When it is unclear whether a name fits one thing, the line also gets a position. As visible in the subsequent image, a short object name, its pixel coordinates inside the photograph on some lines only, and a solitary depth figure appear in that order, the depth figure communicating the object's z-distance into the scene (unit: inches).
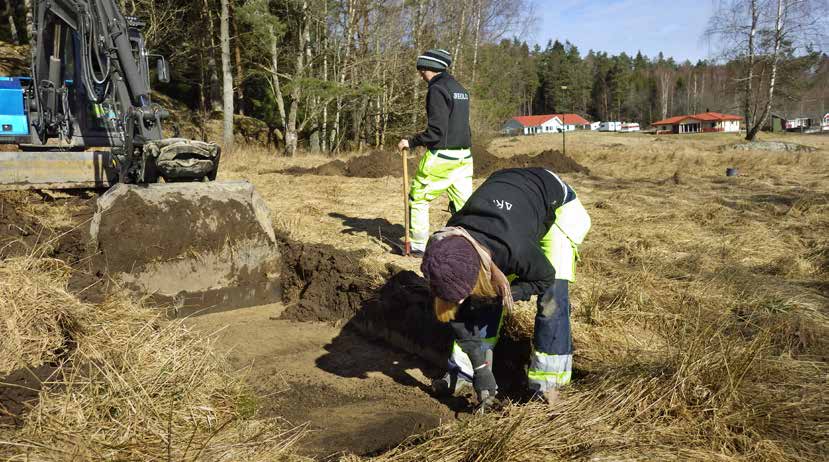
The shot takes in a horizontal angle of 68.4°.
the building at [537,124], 3061.3
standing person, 222.8
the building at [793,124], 2187.0
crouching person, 103.8
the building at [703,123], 2795.3
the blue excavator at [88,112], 238.4
